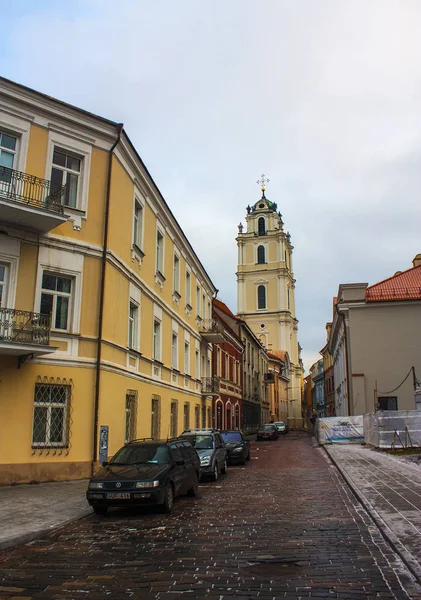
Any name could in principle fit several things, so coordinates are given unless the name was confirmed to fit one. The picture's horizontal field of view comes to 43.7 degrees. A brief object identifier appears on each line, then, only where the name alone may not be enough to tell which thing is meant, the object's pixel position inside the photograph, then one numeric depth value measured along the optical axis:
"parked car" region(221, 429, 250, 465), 21.45
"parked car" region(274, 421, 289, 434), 61.44
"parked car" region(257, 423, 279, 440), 45.47
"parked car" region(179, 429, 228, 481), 15.77
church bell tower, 87.31
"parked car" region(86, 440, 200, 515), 10.12
